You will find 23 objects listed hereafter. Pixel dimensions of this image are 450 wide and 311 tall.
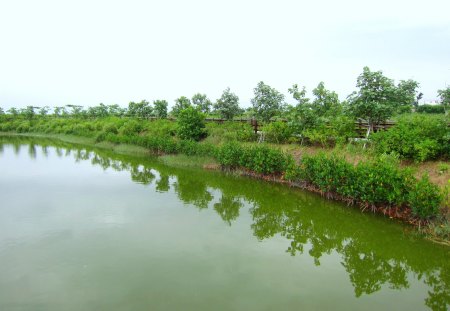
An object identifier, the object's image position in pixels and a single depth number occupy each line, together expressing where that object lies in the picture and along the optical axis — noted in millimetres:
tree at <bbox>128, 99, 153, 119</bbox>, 36781
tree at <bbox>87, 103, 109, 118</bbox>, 49188
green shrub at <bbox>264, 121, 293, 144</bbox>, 18172
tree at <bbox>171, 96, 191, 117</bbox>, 33531
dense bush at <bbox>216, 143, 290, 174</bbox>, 15023
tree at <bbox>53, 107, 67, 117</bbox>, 57962
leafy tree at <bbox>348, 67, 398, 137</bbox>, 14455
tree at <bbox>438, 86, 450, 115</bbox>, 12844
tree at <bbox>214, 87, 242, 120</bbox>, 25219
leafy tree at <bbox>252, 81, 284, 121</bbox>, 20859
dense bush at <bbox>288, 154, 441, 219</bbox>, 8820
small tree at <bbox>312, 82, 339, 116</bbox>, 17859
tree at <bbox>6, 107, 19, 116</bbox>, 58359
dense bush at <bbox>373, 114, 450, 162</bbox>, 11469
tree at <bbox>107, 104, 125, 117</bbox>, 45850
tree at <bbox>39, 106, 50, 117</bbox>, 58906
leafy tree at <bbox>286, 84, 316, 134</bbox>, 17217
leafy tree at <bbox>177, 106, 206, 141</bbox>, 23219
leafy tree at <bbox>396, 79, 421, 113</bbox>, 14847
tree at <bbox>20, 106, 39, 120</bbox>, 56250
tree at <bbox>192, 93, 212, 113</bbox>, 35000
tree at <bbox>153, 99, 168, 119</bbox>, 34188
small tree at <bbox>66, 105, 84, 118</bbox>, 53188
